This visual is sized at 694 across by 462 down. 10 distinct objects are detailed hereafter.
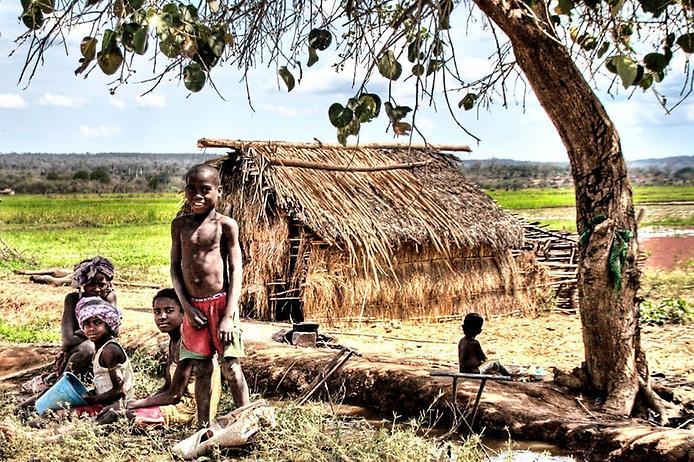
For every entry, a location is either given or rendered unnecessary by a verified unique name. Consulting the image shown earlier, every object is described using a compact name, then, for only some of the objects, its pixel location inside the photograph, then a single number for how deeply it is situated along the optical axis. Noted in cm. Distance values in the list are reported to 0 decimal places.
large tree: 616
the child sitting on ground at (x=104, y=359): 553
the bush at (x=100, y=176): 5478
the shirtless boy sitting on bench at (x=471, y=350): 678
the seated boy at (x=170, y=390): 542
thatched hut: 1303
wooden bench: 494
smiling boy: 512
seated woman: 608
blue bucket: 562
